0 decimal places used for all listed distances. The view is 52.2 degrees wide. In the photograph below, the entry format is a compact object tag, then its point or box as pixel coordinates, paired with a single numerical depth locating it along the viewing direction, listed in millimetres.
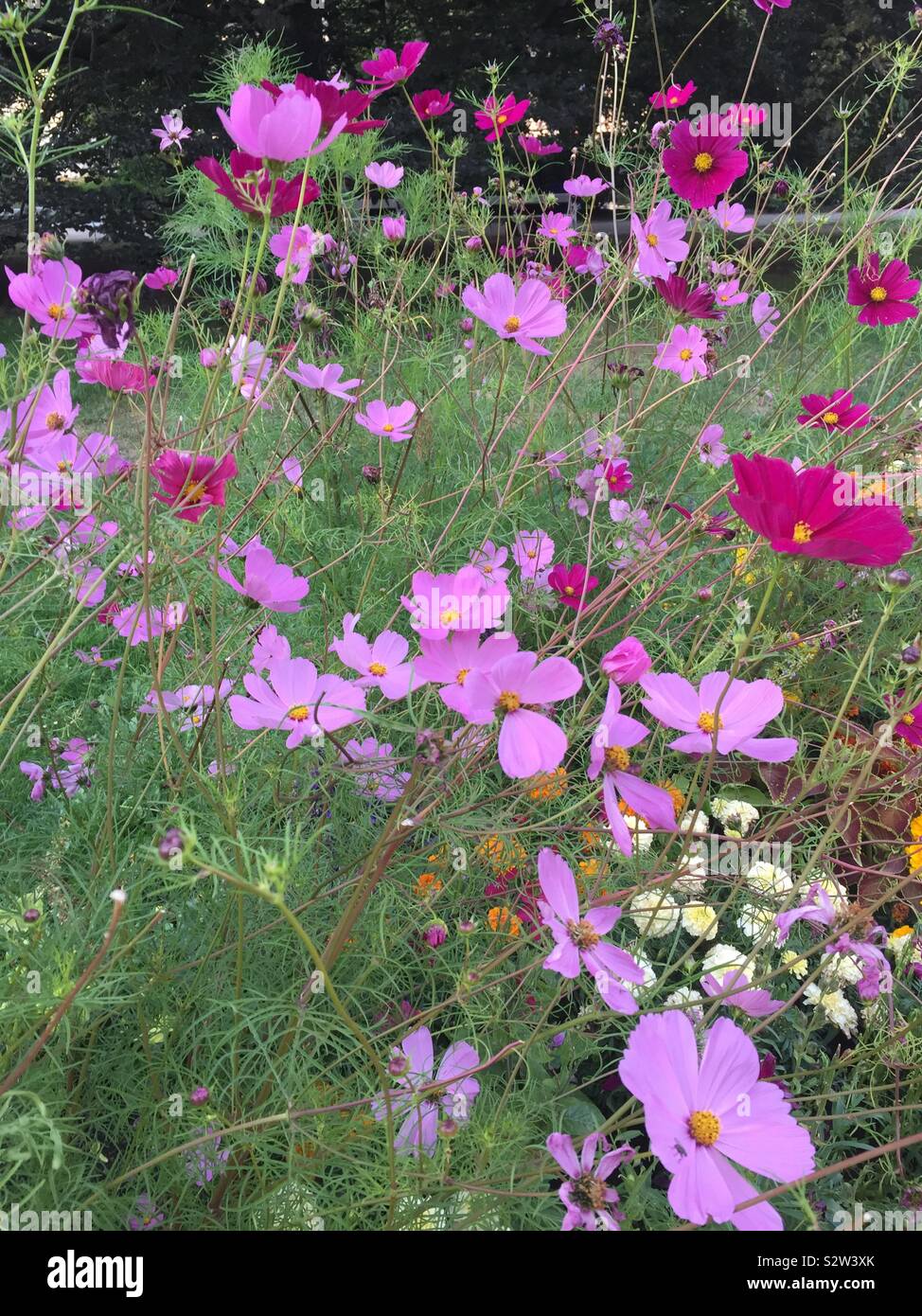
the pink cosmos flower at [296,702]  594
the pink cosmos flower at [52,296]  754
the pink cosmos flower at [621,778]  559
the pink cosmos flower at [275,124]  556
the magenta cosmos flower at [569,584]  1044
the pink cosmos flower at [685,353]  1233
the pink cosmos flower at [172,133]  1688
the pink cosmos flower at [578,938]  580
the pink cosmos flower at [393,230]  1464
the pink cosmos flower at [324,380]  982
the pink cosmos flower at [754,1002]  631
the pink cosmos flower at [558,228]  1775
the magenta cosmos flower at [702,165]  1087
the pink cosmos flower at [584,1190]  528
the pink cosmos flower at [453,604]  527
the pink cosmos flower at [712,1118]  453
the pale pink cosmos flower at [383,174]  1640
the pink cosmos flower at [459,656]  525
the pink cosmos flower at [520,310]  932
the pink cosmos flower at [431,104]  1512
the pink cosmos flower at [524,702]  515
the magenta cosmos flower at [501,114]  1647
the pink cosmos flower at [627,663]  583
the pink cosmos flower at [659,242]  1014
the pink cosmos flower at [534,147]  1787
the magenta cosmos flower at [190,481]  618
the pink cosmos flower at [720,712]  584
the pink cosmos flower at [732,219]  1714
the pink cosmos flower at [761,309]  1534
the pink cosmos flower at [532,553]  1078
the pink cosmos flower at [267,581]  685
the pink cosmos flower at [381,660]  600
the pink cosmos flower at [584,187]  1703
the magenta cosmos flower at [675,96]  1561
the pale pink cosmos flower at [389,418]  1123
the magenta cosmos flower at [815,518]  538
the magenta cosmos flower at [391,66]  1339
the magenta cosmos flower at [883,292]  1193
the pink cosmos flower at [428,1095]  614
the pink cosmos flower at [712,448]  1258
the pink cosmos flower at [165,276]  1210
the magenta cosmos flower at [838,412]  1021
